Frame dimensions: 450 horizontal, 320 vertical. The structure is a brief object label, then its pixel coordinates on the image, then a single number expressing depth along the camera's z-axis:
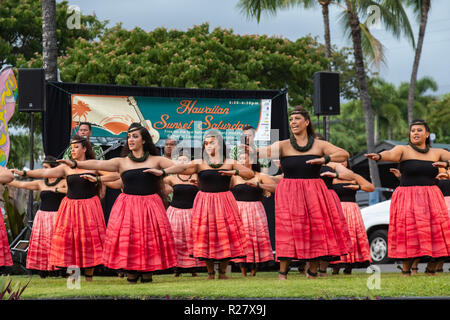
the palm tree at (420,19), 23.02
